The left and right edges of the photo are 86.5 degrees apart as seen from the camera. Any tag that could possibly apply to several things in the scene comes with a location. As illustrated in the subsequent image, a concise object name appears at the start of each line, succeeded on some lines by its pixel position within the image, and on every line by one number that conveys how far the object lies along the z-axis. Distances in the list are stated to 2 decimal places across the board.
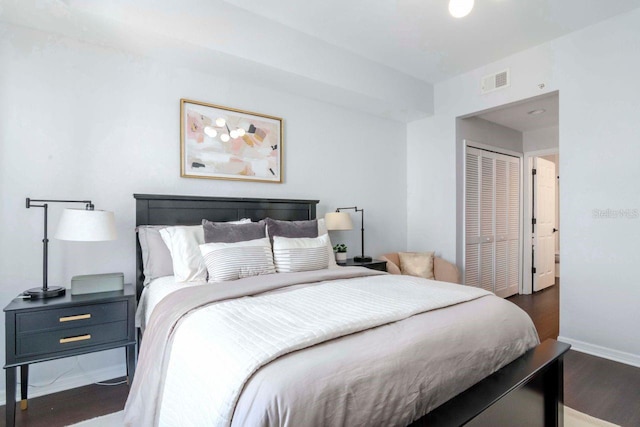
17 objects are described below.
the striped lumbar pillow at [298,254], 2.49
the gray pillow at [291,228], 2.78
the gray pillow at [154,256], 2.44
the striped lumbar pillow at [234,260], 2.20
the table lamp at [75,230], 2.04
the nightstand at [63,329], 1.83
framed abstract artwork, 2.87
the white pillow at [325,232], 2.89
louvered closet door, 4.32
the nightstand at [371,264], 3.47
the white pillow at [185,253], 2.28
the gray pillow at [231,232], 2.45
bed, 0.99
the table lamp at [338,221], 3.40
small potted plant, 3.56
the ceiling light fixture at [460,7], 1.69
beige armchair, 3.79
